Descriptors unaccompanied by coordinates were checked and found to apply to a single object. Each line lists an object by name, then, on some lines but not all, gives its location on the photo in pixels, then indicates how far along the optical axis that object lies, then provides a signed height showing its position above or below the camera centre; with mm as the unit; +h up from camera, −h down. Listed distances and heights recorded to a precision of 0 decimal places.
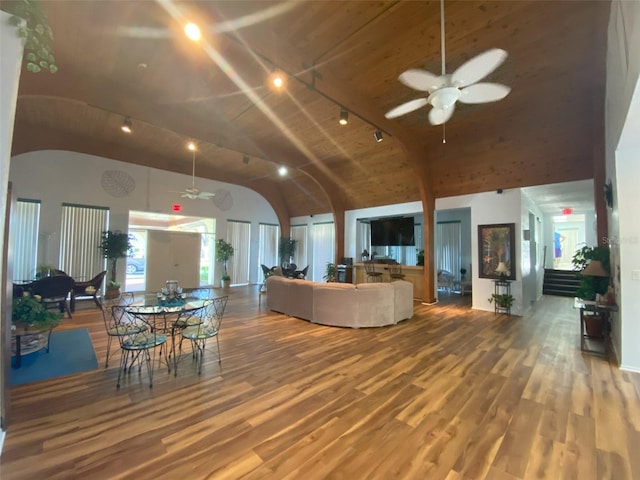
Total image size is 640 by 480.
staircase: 8526 -982
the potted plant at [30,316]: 3154 -825
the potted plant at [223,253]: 9656 -148
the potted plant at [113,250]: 7367 -66
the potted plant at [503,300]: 6027 -1093
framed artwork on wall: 6172 +31
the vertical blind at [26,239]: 6438 +185
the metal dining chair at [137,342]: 2863 -1035
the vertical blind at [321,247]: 10703 +128
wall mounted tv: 8105 +612
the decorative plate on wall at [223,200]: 9797 +1820
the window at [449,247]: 9914 +175
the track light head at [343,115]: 4742 +2403
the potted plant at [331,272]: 9531 -788
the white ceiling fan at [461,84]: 2201 +1563
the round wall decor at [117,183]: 7652 +1897
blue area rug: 3026 -1447
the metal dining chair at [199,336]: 3135 -1021
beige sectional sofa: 4895 -1004
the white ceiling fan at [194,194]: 6596 +1421
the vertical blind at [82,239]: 7098 +217
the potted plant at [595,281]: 4109 -429
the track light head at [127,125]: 5109 +2351
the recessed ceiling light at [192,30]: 2812 +2315
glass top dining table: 3038 -719
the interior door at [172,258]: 8930 -343
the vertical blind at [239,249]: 10289 +4
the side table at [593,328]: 3930 -1186
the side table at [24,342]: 3113 -1202
